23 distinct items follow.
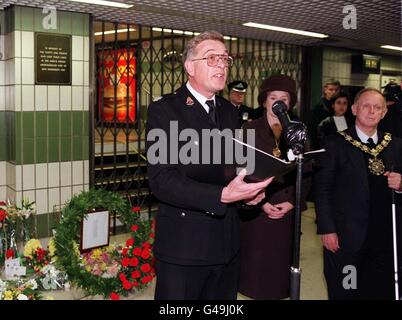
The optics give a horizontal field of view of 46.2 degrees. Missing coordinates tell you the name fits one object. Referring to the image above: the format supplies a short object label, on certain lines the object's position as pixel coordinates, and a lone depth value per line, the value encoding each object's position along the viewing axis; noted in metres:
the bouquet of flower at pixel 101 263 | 3.33
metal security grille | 5.32
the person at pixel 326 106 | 5.58
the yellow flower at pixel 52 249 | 3.35
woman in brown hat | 2.76
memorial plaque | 4.55
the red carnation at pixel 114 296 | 3.18
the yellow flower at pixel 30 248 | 3.49
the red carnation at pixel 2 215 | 3.38
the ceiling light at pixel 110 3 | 4.17
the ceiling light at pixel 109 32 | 7.75
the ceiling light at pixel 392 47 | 7.23
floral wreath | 3.25
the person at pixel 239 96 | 5.15
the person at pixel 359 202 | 2.56
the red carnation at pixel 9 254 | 3.41
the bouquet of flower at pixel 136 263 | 3.35
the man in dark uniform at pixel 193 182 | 1.65
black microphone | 1.49
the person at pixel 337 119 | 5.20
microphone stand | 1.51
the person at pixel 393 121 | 3.22
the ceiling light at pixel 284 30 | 5.21
